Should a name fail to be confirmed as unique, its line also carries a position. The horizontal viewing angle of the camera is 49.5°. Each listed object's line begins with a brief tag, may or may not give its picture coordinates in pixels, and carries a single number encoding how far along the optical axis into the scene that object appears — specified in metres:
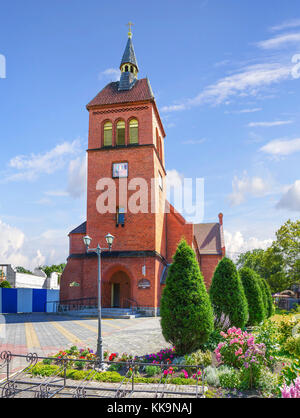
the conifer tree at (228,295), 13.30
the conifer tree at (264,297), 22.98
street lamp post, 9.67
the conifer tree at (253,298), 18.03
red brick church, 25.48
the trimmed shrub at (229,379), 7.34
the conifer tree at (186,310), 9.48
